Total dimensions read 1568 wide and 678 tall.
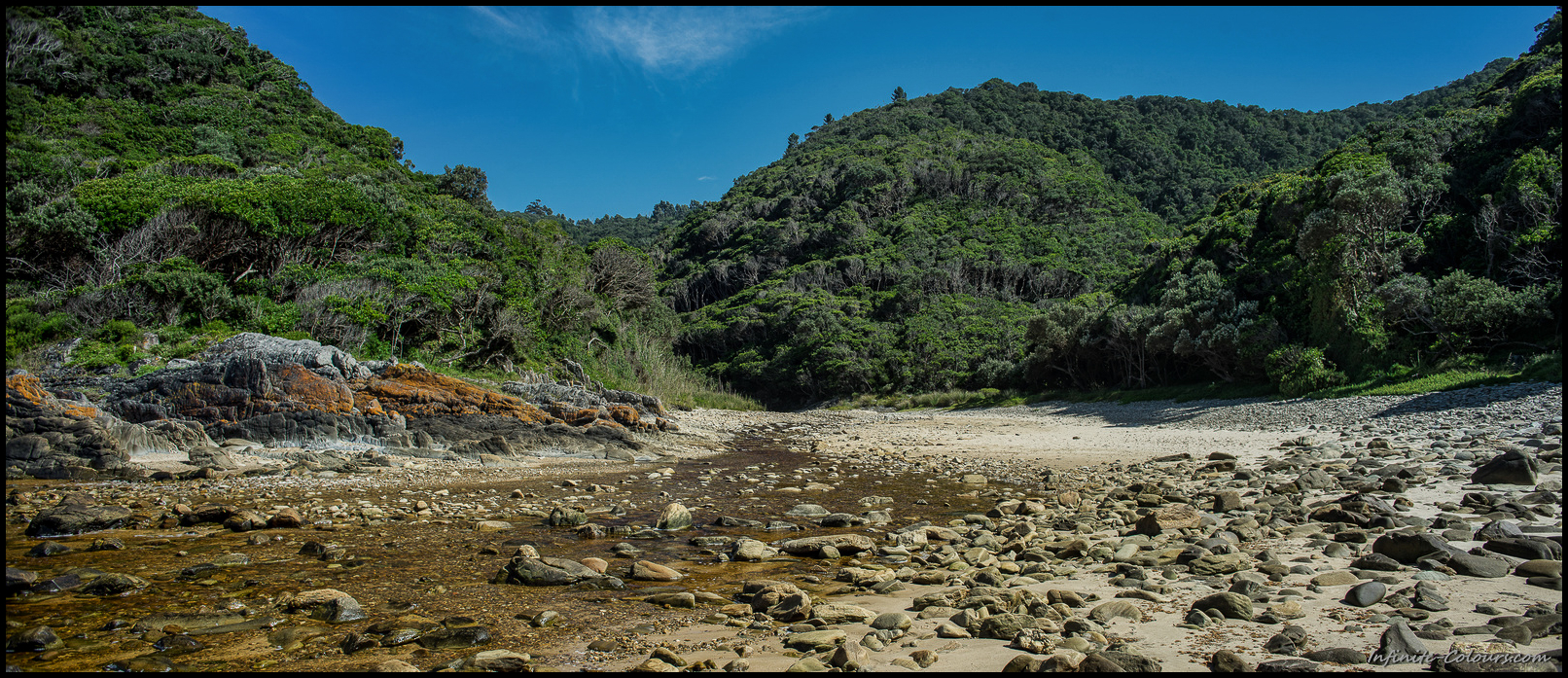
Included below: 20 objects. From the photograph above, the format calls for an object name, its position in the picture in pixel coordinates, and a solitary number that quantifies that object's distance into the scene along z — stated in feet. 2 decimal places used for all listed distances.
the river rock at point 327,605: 18.58
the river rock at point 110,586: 19.58
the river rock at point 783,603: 18.65
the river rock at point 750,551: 26.12
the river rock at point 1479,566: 17.48
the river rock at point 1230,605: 16.51
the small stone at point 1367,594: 16.71
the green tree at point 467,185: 170.60
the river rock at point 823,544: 26.66
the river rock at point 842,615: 18.43
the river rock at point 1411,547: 19.01
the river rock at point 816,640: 16.50
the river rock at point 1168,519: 26.35
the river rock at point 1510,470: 25.81
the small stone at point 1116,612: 17.43
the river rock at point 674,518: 31.50
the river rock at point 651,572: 23.21
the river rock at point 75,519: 25.85
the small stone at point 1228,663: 13.71
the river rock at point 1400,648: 13.69
